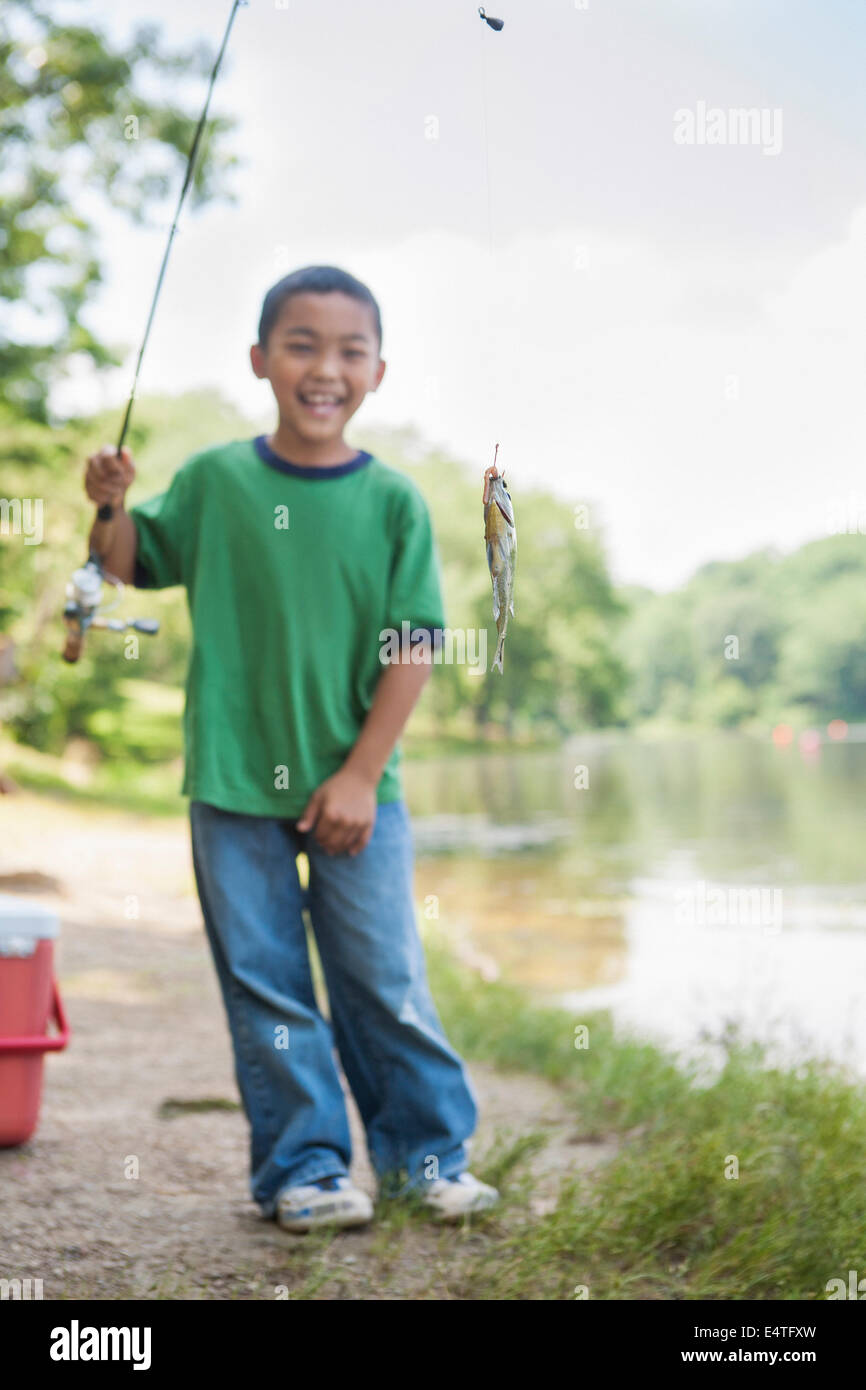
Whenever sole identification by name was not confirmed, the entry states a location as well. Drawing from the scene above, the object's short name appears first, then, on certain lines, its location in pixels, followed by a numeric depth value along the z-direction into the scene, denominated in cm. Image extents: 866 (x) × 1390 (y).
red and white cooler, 299
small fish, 164
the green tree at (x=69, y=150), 1180
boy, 269
